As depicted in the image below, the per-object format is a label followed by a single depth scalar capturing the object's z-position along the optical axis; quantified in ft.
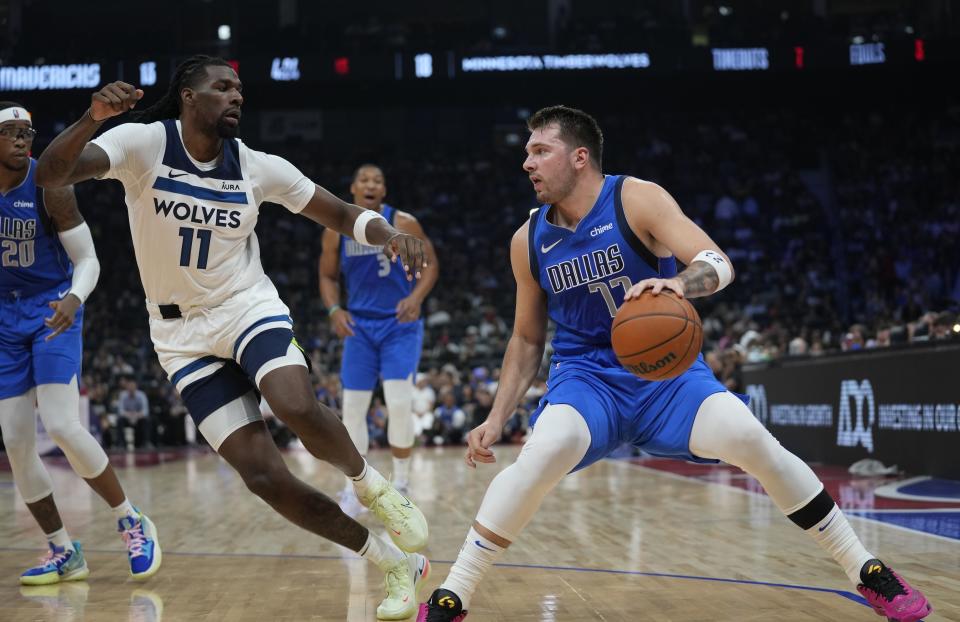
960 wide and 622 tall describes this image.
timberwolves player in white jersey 12.76
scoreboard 76.28
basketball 10.49
